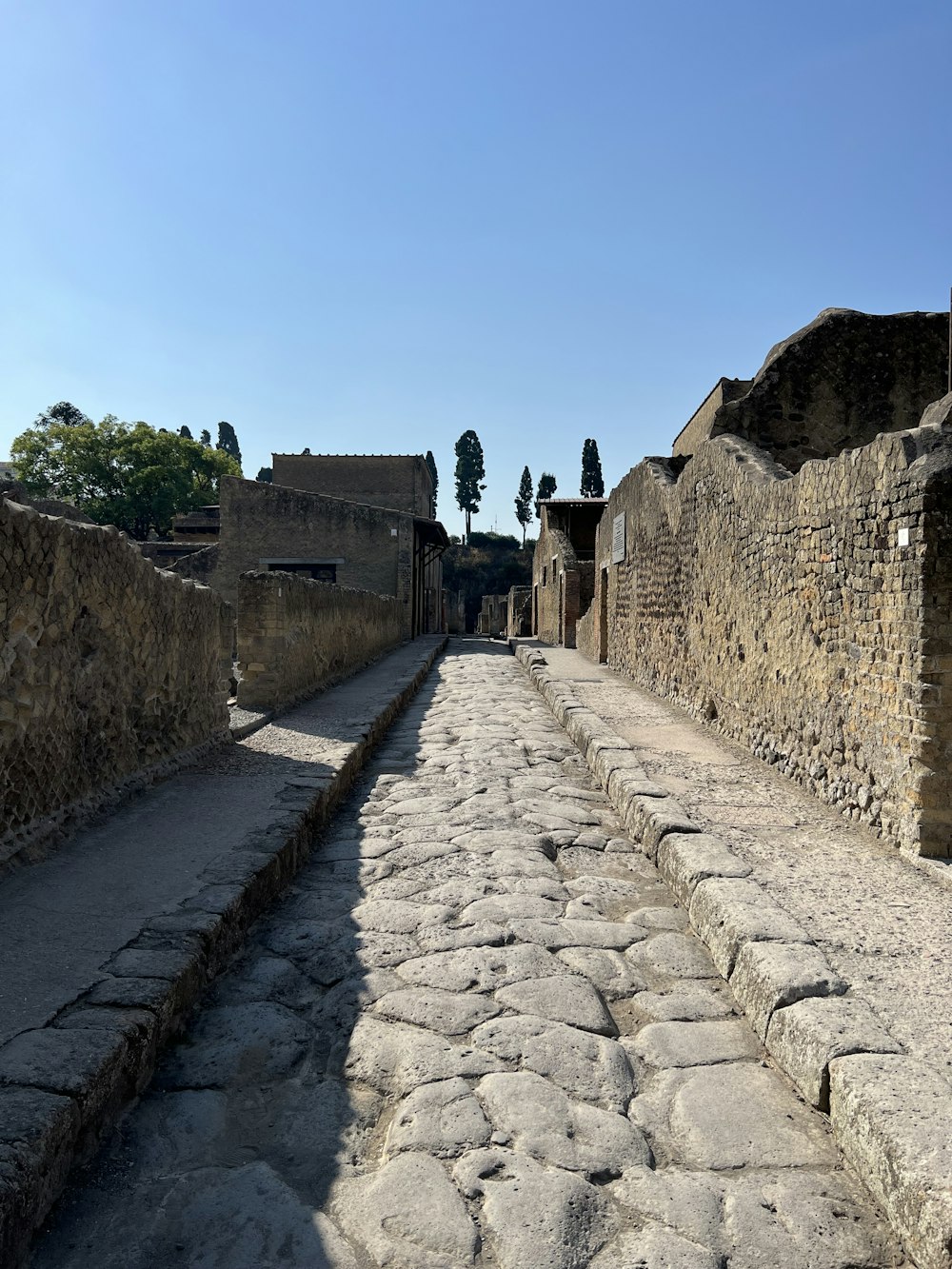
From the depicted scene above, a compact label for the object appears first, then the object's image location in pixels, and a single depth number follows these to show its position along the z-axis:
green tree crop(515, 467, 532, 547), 75.81
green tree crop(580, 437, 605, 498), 64.31
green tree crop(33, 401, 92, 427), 50.94
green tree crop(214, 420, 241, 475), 78.11
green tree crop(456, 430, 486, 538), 72.62
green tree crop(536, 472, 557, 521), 74.94
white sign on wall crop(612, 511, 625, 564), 13.30
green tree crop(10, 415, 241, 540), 41.41
